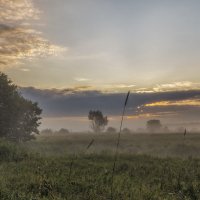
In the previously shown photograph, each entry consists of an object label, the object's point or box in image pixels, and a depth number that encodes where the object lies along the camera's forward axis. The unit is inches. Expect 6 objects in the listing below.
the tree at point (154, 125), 7722.0
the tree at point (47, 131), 6533.5
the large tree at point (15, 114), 1758.1
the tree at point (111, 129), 6573.8
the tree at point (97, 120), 4744.1
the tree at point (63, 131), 6137.3
